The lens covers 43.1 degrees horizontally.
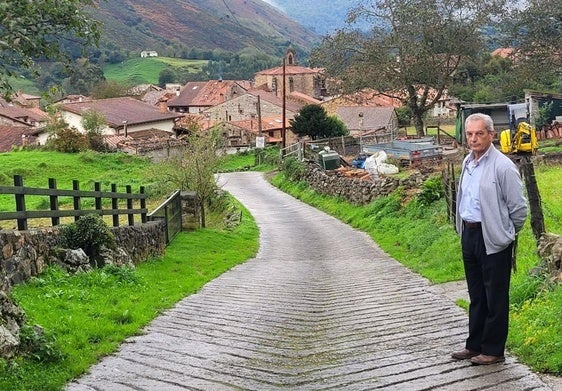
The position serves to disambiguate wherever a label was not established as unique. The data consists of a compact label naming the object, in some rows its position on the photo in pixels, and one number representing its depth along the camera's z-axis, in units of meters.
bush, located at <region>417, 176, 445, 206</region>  20.06
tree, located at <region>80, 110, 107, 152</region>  53.81
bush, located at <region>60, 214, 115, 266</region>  10.75
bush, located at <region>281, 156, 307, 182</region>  40.28
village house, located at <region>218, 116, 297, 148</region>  70.81
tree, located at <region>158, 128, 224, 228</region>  25.17
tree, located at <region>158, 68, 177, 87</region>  157.62
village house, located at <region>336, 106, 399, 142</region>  73.62
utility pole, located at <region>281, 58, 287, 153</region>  52.84
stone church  112.88
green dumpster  37.19
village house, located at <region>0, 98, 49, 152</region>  60.34
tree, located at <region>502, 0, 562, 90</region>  41.34
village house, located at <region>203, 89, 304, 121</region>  88.69
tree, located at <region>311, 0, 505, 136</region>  42.34
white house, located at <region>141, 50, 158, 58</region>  185.71
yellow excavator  18.54
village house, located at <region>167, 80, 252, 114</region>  105.36
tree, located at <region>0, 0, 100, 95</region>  5.89
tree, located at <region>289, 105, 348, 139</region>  59.28
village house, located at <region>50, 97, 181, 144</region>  65.44
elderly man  5.70
